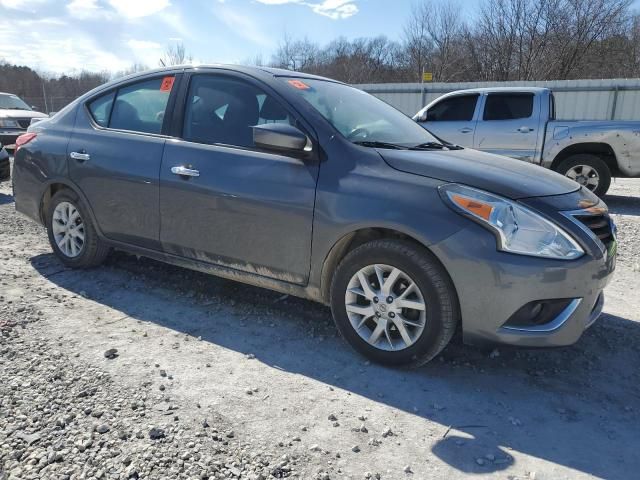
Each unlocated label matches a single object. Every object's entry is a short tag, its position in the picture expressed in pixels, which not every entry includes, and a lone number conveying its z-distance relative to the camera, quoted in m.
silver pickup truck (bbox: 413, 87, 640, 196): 7.81
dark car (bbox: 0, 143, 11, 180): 7.88
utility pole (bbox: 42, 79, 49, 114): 29.75
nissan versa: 2.60
